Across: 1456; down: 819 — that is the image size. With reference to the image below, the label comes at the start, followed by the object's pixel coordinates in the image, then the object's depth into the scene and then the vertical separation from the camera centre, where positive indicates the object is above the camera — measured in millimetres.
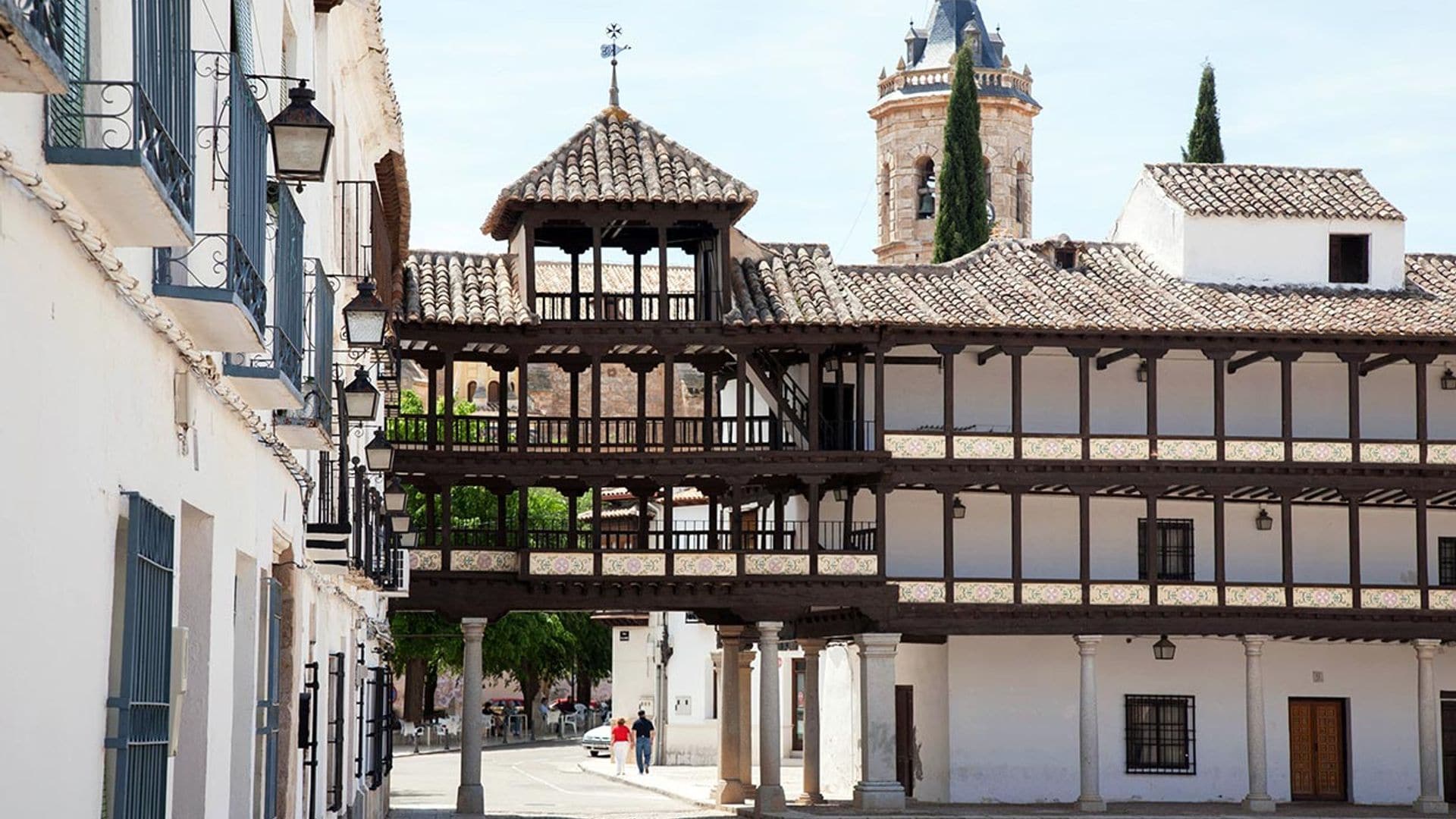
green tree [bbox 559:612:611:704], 71375 -702
